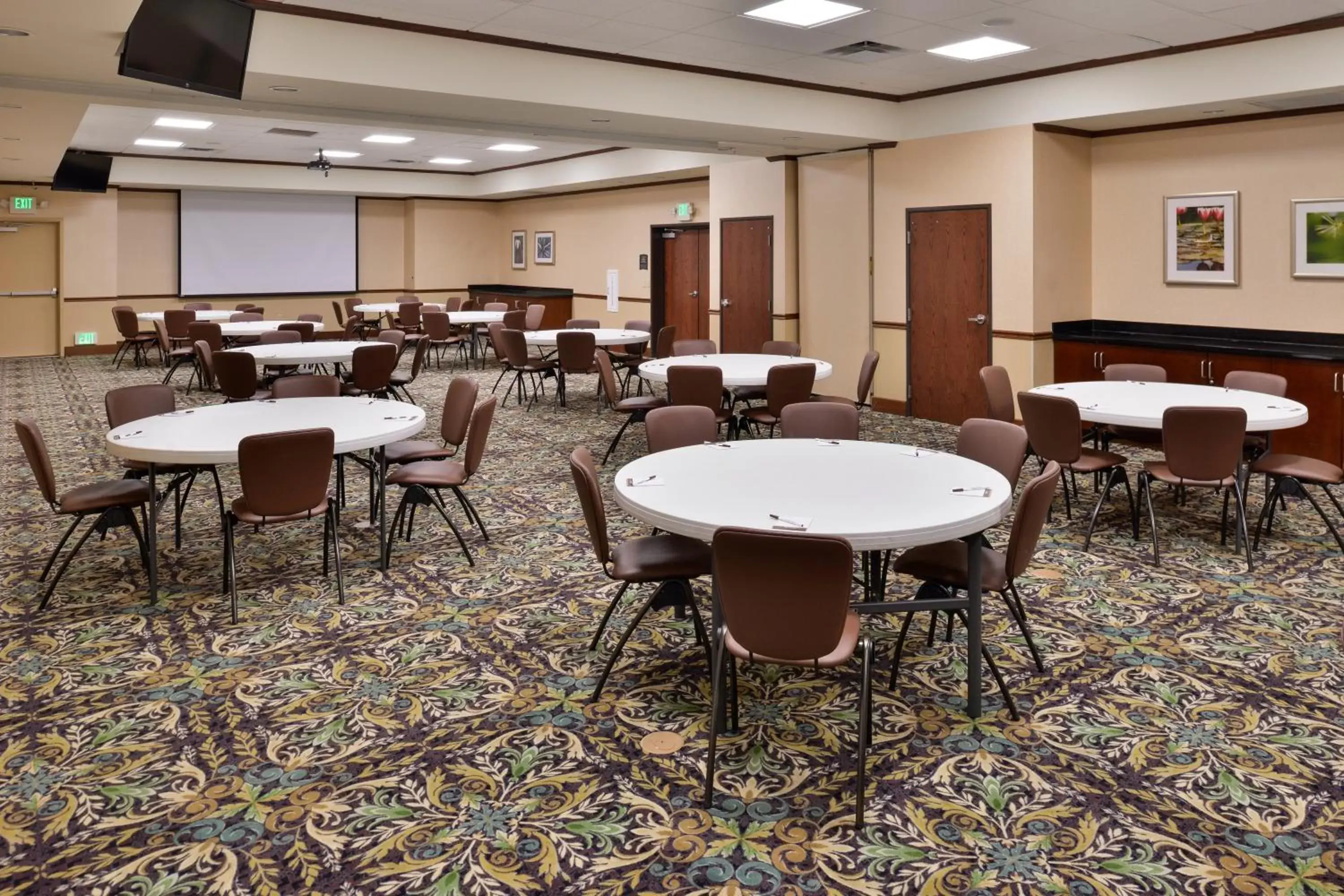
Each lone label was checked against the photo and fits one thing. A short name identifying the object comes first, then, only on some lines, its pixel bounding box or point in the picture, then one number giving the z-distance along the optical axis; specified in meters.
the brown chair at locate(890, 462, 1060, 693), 3.39
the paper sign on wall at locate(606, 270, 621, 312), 16.97
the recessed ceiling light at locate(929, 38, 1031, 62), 7.75
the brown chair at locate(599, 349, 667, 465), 7.87
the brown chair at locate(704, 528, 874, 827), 2.72
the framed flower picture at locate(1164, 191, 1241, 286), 8.56
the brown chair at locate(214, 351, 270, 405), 8.26
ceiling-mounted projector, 15.40
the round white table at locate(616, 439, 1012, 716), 3.19
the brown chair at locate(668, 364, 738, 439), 7.12
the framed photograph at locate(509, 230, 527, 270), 20.17
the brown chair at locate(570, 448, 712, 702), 3.62
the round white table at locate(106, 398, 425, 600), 4.56
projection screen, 18.52
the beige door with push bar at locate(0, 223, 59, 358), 17.02
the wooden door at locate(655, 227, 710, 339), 15.29
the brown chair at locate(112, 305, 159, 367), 14.77
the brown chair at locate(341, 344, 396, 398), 8.57
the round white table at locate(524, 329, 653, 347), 11.06
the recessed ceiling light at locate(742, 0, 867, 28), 6.69
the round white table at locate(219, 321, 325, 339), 12.76
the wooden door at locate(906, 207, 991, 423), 9.67
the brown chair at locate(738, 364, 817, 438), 7.18
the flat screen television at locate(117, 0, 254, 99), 5.00
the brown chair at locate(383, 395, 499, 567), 5.38
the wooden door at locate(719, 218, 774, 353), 12.12
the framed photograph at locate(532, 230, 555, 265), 19.14
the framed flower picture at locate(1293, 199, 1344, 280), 7.88
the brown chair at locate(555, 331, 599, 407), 10.36
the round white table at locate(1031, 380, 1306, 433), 5.48
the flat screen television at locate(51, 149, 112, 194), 15.53
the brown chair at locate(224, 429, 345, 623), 4.38
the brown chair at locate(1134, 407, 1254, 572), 5.12
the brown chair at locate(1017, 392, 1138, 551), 5.55
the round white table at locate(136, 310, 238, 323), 14.84
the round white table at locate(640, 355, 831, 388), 7.39
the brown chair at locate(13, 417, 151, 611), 4.71
